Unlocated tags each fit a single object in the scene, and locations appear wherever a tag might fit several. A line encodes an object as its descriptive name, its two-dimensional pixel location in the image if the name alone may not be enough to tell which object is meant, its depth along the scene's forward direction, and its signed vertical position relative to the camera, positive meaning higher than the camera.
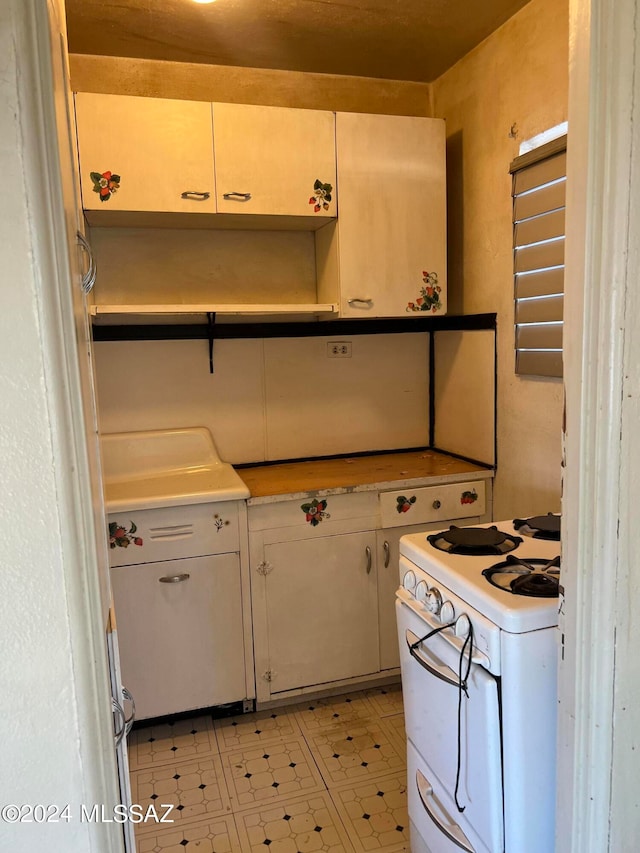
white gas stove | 1.19 -0.71
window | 2.01 +0.26
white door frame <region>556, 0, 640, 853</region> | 0.86 -0.16
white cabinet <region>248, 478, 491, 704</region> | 2.29 -0.88
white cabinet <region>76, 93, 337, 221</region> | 2.08 +0.65
